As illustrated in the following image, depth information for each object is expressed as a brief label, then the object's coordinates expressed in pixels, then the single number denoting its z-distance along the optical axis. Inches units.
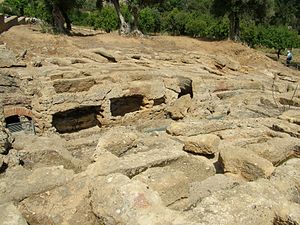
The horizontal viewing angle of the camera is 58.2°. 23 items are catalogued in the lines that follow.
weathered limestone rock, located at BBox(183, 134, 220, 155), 170.8
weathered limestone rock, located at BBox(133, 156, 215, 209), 127.0
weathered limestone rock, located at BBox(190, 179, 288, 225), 105.4
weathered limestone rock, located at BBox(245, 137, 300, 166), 166.2
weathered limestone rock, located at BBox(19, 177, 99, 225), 116.8
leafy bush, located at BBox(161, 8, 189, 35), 970.4
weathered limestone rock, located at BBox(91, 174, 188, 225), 101.7
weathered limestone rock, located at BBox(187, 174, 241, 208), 134.3
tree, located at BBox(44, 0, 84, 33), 709.8
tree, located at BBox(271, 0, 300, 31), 1387.4
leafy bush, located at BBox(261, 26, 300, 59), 872.1
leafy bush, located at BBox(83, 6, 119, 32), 941.2
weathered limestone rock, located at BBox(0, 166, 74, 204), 122.5
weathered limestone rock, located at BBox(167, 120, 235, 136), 208.3
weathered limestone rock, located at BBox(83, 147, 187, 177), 137.1
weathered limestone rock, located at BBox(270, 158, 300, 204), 127.6
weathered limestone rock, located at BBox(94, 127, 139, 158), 162.2
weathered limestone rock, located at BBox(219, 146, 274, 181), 142.8
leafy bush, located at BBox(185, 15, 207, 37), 919.8
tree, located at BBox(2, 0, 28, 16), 1257.7
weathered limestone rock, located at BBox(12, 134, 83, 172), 162.0
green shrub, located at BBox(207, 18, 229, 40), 885.1
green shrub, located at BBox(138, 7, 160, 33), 1002.8
